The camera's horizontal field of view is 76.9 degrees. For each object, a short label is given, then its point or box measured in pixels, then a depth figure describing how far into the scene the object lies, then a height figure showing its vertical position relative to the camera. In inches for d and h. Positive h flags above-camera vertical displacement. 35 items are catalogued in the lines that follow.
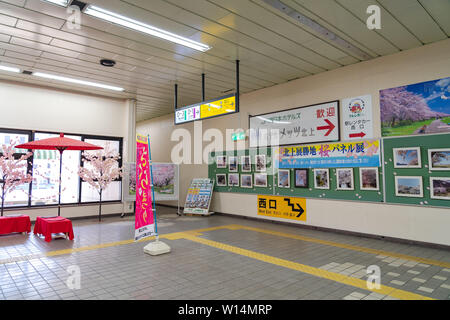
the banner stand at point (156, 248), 182.9 -48.3
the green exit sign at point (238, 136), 330.0 +44.5
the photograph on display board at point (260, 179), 307.1 -7.0
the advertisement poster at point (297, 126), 254.2 +46.3
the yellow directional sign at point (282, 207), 274.5 -34.9
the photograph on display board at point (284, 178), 284.8 -5.3
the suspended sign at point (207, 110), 212.5 +52.0
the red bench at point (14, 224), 235.8 -40.2
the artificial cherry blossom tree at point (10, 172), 251.8 +4.3
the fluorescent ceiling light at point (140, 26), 163.5 +94.5
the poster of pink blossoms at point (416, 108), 195.5 +45.6
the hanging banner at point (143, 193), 177.5 -11.4
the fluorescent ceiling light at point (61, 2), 152.2 +94.2
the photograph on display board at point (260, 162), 307.4 +12.1
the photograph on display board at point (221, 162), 353.1 +15.0
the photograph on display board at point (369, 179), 226.4 -6.0
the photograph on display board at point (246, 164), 322.0 +10.8
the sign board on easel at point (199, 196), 352.5 -28.7
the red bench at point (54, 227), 220.5 -40.1
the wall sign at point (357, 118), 230.7 +45.1
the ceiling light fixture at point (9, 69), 249.1 +96.4
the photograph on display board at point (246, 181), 322.7 -8.7
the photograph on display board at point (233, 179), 338.6 -7.2
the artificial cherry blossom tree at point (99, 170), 308.7 +6.2
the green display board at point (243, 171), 302.8 +5.3
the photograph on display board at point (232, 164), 339.1 +11.5
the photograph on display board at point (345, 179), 240.4 -6.1
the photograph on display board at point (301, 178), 270.5 -5.3
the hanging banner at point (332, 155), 229.3 +15.3
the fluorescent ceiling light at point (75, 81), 268.2 +95.8
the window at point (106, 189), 327.3 -15.9
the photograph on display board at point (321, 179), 255.8 -6.2
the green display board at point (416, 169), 194.2 +1.5
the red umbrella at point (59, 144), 242.8 +28.0
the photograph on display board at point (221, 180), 354.8 -7.9
